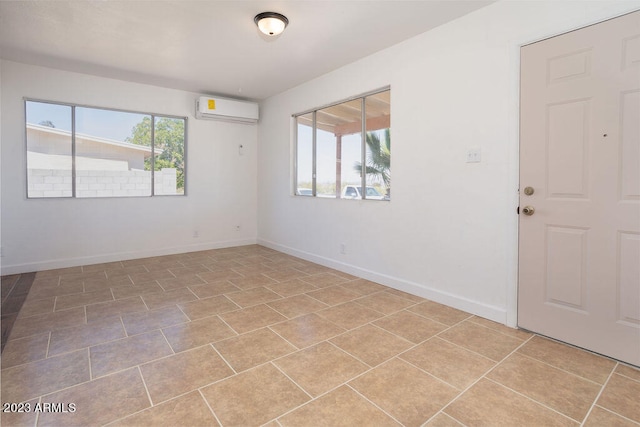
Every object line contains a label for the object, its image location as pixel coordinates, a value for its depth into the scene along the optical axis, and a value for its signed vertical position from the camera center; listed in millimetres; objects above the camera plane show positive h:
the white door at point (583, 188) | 1997 +139
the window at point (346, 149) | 3745 +802
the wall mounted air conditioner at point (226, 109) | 5109 +1660
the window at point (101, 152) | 4168 +808
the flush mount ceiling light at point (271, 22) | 2793 +1669
